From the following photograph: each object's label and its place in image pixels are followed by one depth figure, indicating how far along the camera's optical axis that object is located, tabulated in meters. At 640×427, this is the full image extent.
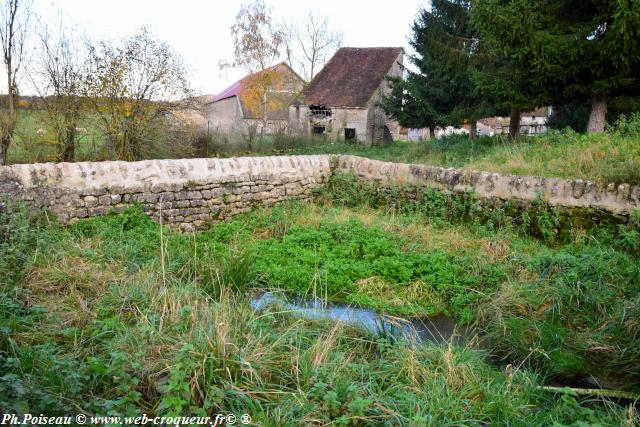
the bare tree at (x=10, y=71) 10.77
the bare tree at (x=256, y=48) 28.09
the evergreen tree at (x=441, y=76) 16.47
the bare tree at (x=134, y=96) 12.40
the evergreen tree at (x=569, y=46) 10.38
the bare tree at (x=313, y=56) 36.53
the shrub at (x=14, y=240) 4.61
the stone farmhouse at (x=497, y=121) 47.82
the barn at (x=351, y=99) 27.88
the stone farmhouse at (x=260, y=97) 28.23
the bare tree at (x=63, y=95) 11.70
